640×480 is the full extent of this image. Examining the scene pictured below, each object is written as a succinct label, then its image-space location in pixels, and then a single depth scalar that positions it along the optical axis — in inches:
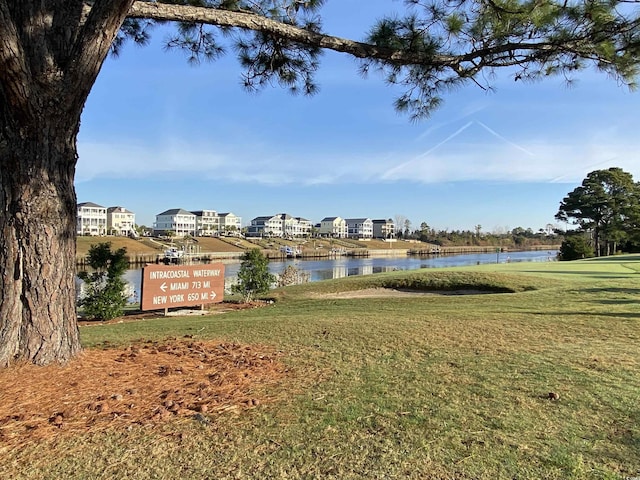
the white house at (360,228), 5270.7
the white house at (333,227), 5132.9
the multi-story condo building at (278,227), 4756.4
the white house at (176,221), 4293.8
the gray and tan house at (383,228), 5196.9
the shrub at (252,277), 533.6
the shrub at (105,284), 417.7
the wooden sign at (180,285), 428.8
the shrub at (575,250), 1374.3
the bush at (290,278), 918.4
